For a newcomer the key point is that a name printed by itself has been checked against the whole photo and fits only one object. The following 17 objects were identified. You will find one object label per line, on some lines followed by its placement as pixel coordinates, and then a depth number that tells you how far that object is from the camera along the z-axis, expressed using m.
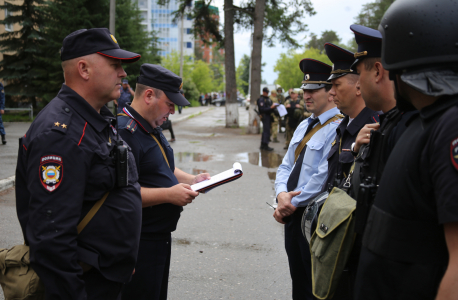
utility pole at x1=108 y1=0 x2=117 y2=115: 13.63
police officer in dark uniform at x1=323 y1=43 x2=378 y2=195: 2.54
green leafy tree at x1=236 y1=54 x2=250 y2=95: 86.76
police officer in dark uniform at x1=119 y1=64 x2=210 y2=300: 2.69
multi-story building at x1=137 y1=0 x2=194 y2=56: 99.50
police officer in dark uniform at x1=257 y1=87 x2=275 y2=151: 14.34
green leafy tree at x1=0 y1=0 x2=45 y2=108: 21.89
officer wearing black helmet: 1.27
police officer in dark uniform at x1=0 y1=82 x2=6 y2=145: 11.81
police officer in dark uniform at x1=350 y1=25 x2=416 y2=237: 1.77
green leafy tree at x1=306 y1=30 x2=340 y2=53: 83.56
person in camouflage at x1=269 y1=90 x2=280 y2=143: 16.41
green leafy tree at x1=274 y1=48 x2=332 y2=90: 49.69
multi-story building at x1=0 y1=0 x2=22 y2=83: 24.62
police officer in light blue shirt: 2.97
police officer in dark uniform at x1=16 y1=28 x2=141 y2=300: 1.78
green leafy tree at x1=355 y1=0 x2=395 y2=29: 37.41
